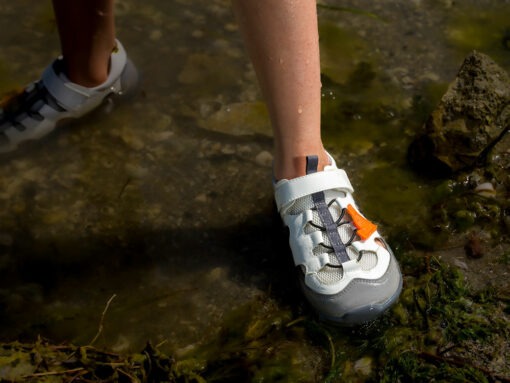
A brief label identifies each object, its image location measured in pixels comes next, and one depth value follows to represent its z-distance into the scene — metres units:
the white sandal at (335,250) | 1.72
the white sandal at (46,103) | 2.20
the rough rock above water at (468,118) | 2.07
